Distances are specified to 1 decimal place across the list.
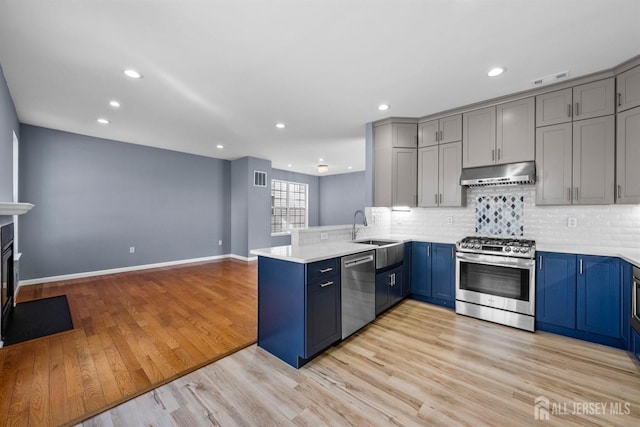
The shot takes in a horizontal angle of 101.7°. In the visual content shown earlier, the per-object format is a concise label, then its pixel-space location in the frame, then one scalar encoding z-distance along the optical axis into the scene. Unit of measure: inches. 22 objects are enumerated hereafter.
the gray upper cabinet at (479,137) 130.3
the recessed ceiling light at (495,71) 100.9
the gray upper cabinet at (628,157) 96.6
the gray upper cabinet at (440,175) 140.9
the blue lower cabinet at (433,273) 133.9
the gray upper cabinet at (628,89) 95.6
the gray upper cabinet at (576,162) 105.3
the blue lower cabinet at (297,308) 84.2
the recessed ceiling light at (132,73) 103.3
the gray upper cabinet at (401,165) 152.1
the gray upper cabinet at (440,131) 139.9
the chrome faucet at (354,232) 150.8
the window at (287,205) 331.3
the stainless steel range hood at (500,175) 119.7
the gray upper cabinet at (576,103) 103.9
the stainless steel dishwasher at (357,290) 99.7
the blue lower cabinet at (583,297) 95.7
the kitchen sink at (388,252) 119.9
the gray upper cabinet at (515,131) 120.3
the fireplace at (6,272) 103.3
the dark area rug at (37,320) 105.7
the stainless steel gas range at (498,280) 110.3
